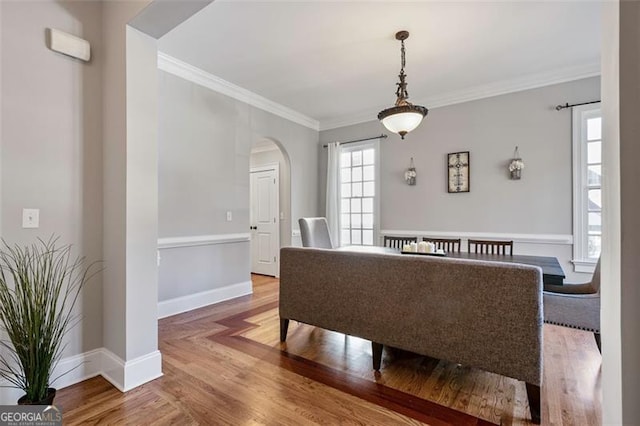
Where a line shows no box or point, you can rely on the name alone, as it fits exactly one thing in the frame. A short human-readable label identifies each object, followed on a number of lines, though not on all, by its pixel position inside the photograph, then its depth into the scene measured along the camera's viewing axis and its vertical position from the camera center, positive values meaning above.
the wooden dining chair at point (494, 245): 3.26 -0.37
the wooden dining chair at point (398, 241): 4.04 -0.39
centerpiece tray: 2.88 -0.40
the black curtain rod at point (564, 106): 3.60 +1.27
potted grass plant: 1.56 -0.53
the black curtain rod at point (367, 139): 4.98 +1.24
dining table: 2.15 -0.43
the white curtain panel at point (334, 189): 5.36 +0.41
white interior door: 5.53 -0.18
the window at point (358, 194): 5.16 +0.31
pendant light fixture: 2.82 +0.93
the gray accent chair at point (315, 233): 3.56 -0.26
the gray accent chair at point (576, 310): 1.92 -0.65
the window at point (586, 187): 3.53 +0.29
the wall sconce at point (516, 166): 3.84 +0.58
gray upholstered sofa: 1.61 -0.59
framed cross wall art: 4.25 +0.58
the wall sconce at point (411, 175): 4.65 +0.57
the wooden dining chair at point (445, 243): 3.62 -0.38
